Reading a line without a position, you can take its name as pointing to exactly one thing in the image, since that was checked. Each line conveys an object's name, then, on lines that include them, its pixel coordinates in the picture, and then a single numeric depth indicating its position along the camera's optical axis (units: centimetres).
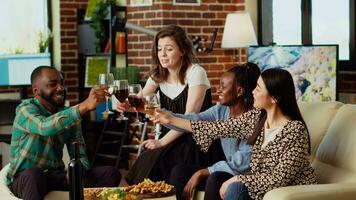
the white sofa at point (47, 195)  440
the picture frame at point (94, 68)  867
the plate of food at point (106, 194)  379
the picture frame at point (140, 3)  748
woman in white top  483
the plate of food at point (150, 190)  408
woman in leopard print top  378
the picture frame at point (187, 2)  744
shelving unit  821
